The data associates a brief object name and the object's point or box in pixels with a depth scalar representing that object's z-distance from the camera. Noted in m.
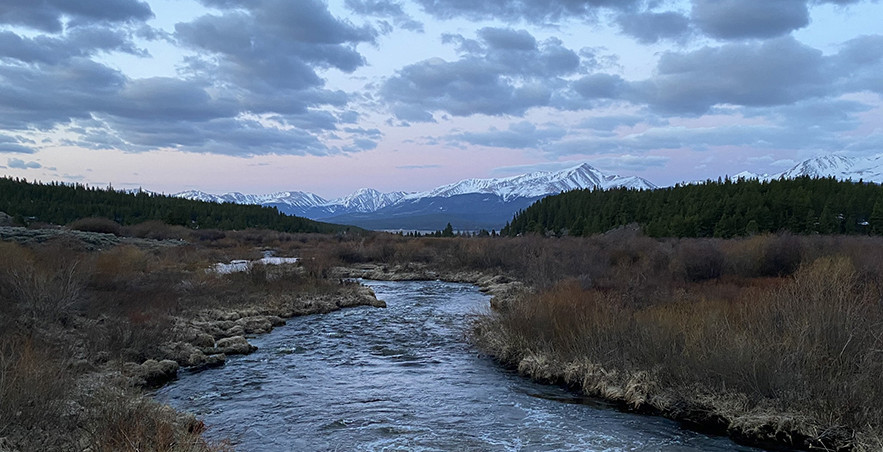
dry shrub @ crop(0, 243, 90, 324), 17.05
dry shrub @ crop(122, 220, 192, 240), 69.69
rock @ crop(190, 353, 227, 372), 16.99
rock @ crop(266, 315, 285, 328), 25.05
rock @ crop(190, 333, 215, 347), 18.92
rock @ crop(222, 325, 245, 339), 21.75
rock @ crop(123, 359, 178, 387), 14.72
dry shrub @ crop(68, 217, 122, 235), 60.38
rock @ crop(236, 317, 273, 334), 23.17
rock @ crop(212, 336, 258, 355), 19.00
